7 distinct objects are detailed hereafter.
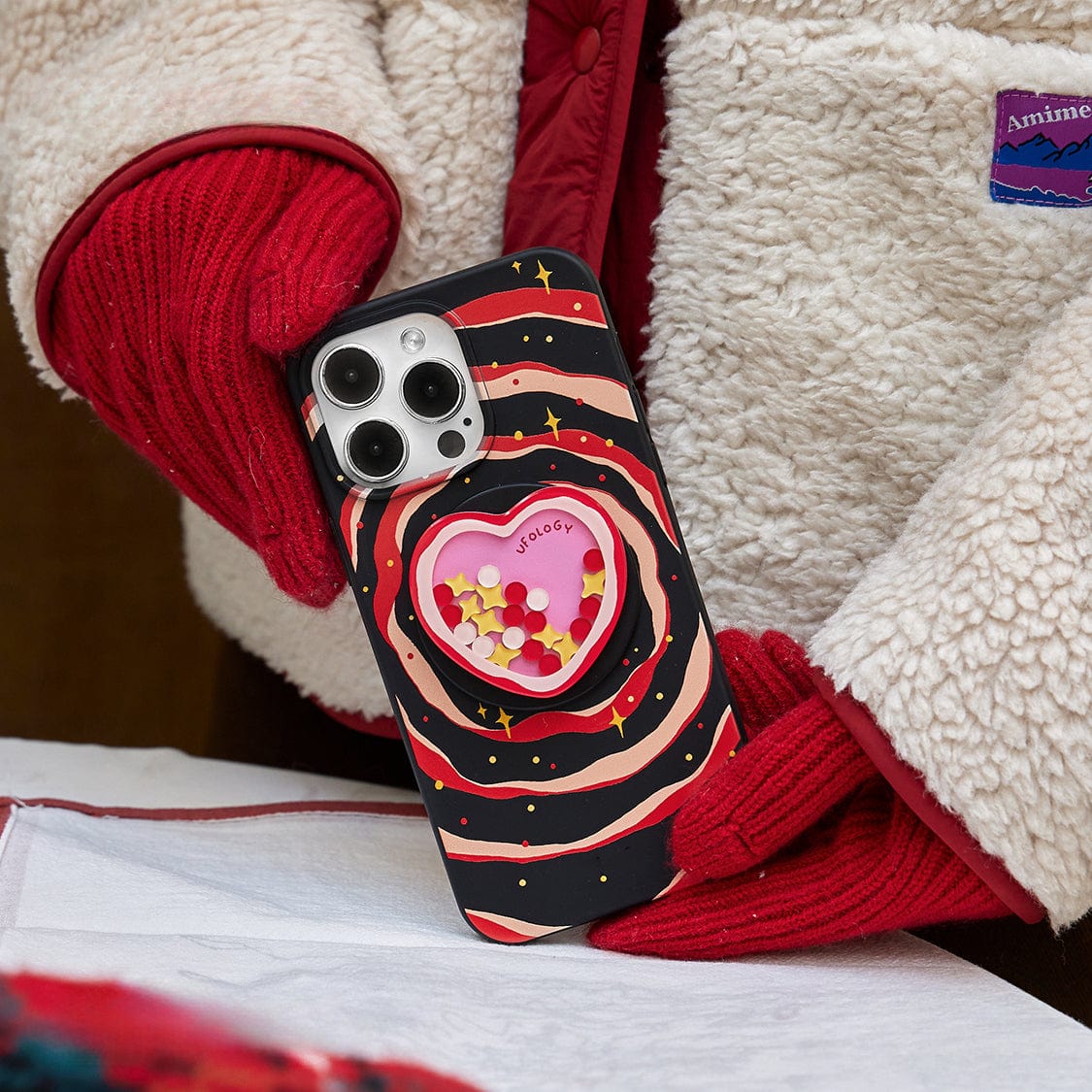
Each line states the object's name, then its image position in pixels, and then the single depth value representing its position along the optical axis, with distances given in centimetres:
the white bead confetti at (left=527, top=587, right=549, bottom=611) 39
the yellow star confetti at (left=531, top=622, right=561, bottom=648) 38
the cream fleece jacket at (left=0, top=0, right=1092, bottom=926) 35
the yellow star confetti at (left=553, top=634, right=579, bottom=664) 38
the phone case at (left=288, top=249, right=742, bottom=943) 38
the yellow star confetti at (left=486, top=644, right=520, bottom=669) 38
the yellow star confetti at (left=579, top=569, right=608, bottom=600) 38
